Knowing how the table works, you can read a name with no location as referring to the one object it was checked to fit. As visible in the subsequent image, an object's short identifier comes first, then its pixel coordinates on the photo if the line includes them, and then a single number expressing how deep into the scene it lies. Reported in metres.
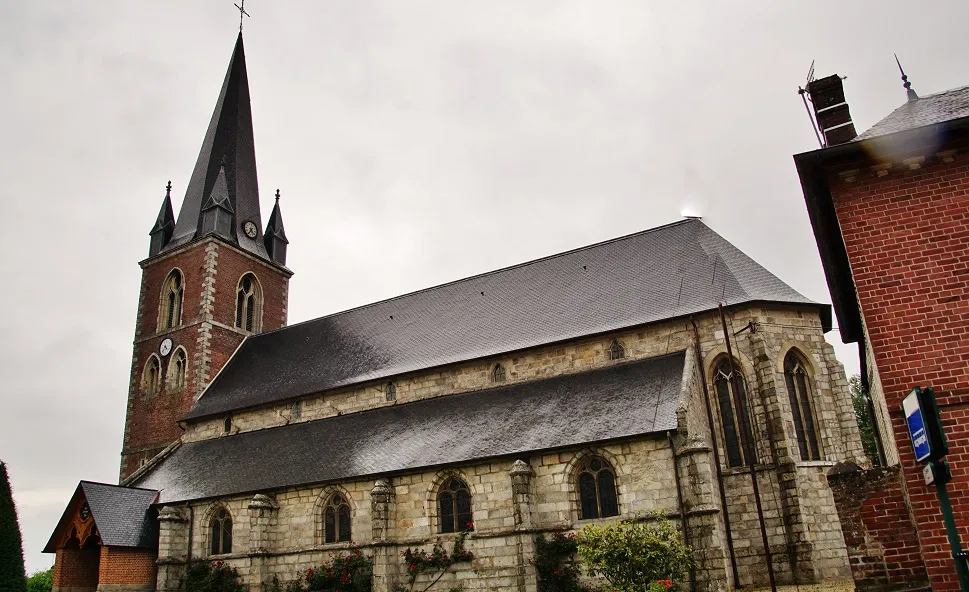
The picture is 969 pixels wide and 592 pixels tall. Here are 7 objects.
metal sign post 4.68
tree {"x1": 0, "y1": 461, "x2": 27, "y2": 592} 18.47
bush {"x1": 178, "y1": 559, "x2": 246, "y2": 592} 19.02
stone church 15.60
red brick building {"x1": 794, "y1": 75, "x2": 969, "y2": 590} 6.83
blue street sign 4.81
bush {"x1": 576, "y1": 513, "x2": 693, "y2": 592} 12.23
